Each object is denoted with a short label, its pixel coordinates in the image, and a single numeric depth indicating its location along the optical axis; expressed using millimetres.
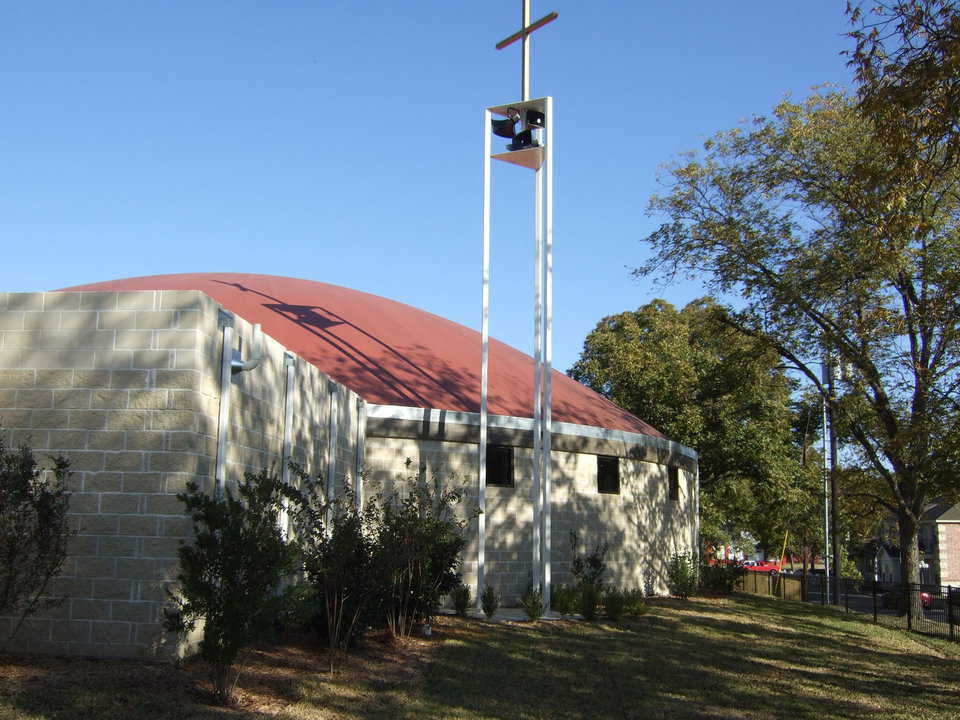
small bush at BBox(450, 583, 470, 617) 15001
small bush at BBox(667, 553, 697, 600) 20578
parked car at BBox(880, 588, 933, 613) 22531
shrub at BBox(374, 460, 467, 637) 11078
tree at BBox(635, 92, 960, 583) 17953
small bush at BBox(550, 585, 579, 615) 15703
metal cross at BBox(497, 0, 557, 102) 15994
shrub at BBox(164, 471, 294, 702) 7418
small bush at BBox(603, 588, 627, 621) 15398
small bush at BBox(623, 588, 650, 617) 15867
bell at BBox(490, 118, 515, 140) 15992
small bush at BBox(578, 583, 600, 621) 15336
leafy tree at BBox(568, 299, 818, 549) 31984
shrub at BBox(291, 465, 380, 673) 10070
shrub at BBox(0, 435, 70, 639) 7820
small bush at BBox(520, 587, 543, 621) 14562
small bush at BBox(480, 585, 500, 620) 14820
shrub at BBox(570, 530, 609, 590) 17609
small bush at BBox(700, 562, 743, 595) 23406
